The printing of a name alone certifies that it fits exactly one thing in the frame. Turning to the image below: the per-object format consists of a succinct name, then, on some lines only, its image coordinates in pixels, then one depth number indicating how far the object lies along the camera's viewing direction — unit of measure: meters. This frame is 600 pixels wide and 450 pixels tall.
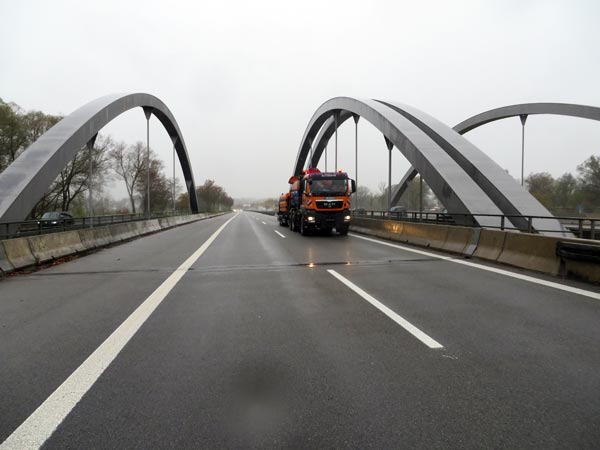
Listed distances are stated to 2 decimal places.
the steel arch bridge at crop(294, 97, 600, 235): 15.39
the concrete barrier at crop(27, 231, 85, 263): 9.52
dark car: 27.03
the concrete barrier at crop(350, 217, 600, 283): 7.13
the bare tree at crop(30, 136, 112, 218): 37.97
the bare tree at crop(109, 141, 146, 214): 61.40
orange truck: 17.91
